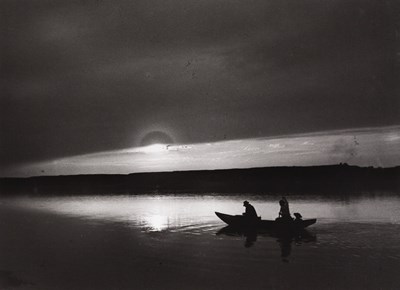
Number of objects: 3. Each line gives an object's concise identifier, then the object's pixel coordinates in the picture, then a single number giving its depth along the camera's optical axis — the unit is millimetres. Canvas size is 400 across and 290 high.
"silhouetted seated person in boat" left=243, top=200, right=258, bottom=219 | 23281
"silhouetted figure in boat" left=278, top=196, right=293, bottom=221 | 21656
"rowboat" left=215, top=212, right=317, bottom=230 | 21875
